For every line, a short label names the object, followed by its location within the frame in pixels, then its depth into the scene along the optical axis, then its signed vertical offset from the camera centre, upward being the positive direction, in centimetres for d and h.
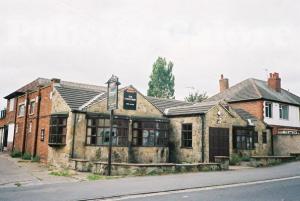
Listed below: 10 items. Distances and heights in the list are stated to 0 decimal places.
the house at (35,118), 2125 +125
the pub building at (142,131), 1900 +31
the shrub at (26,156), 2311 -189
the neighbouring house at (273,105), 2784 +380
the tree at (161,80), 5822 +1104
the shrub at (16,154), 2464 -186
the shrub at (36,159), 2175 -197
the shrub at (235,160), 2147 -167
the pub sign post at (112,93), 1538 +225
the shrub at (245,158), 2237 -158
